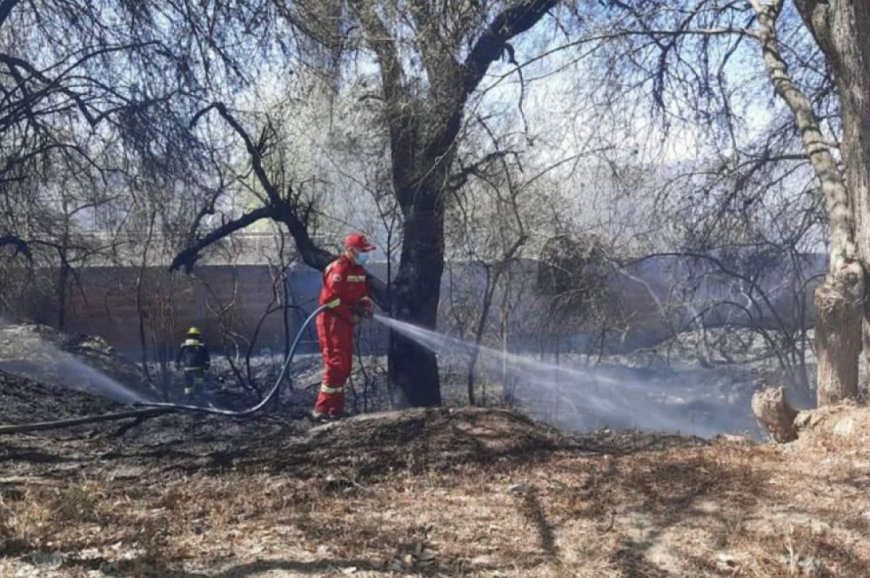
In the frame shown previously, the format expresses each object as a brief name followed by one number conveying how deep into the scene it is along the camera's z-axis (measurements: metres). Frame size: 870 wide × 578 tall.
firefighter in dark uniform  10.58
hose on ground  6.25
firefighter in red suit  7.81
